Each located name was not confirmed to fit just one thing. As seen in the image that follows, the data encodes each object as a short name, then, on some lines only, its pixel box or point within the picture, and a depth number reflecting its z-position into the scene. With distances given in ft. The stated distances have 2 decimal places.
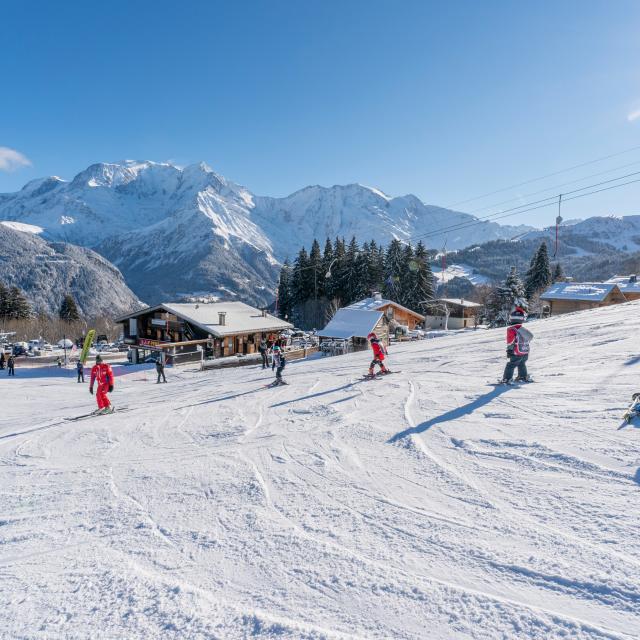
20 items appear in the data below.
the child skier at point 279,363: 43.98
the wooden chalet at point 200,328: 115.55
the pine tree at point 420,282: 185.16
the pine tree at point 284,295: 206.85
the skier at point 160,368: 67.00
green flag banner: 85.64
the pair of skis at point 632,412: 20.02
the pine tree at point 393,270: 188.35
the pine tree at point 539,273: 180.34
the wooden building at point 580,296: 124.98
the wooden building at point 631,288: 148.05
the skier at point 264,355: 71.00
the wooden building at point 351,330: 103.09
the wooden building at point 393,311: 144.46
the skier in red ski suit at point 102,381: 36.11
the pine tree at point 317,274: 197.16
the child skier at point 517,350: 30.27
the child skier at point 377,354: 40.65
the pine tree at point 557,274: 186.80
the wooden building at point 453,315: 187.73
